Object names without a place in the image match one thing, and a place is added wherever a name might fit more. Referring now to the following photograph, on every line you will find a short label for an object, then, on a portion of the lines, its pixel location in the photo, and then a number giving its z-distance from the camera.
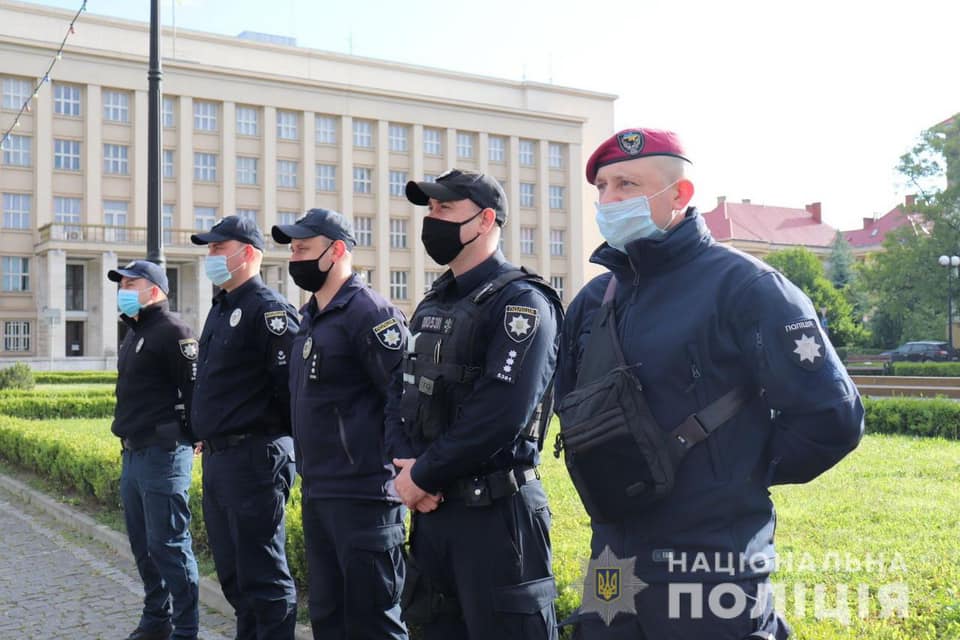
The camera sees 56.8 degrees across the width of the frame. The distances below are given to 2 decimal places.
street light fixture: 35.53
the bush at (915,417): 13.28
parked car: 42.91
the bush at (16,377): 23.95
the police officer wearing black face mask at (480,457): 3.10
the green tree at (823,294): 57.53
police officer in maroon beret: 2.26
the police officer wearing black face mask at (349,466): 3.81
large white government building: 54.38
